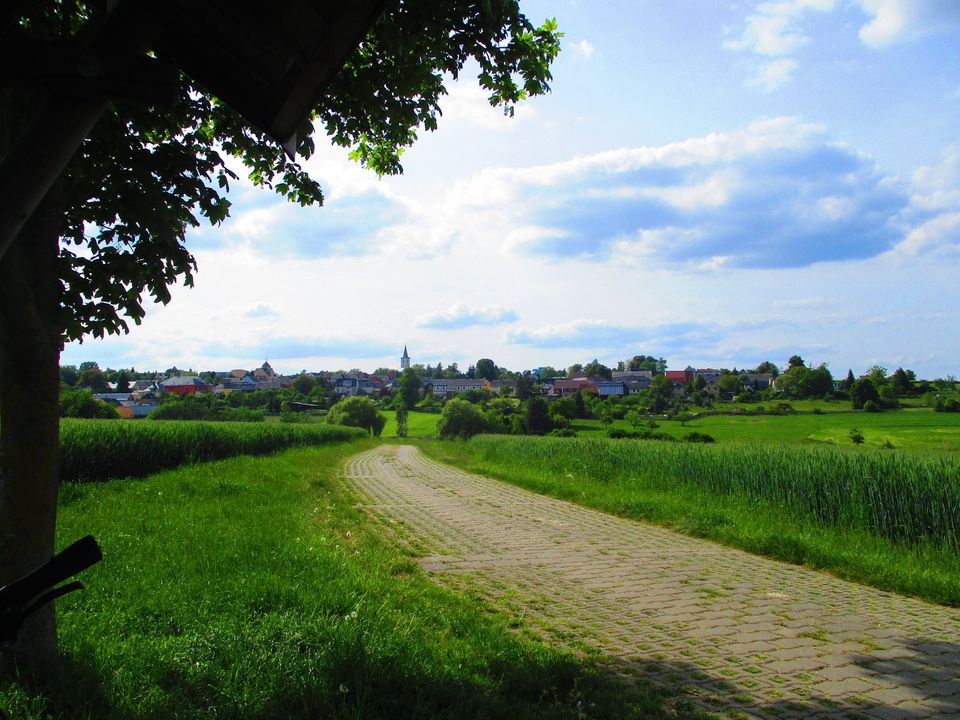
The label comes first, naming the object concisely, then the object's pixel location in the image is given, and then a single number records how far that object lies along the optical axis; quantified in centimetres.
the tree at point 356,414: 7838
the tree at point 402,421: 8401
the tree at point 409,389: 11431
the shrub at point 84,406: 3834
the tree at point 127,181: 352
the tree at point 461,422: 6150
